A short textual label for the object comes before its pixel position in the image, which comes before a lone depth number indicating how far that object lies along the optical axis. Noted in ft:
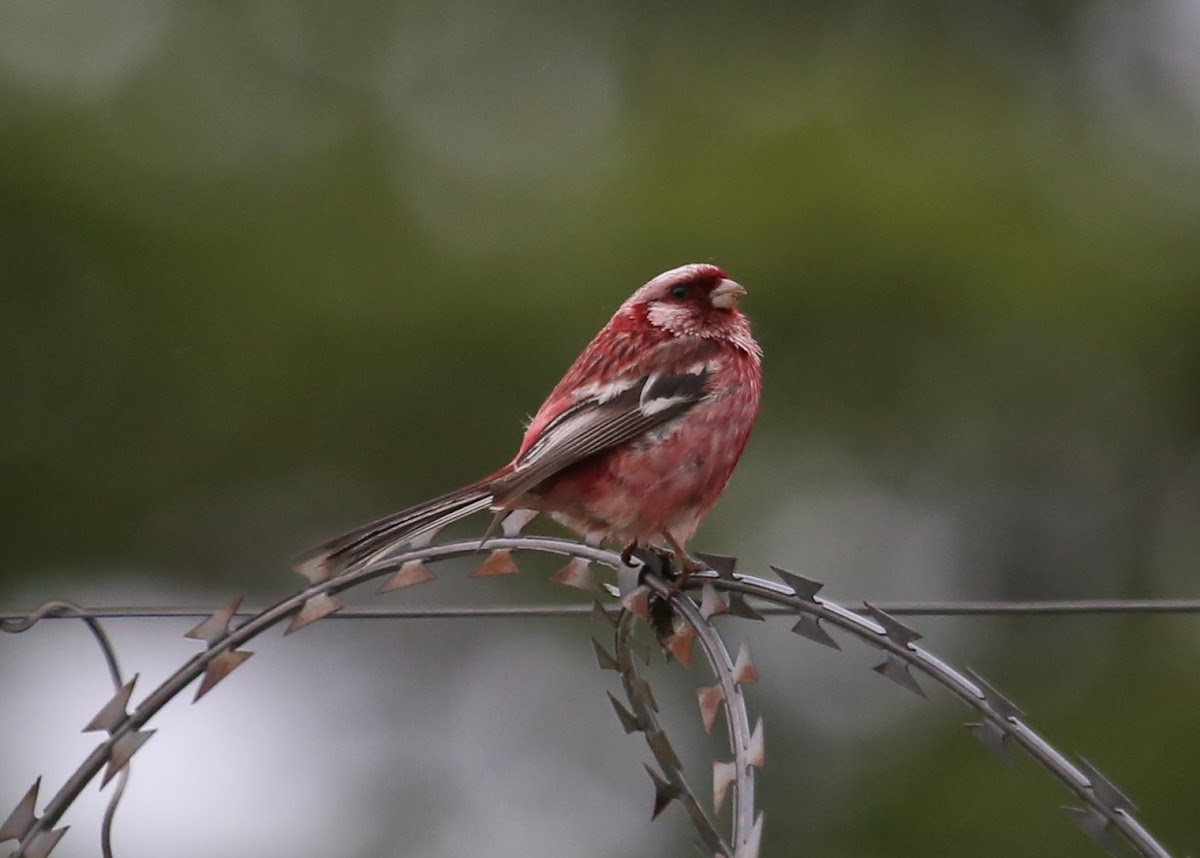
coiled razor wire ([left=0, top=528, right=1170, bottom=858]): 20.70
